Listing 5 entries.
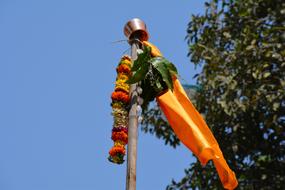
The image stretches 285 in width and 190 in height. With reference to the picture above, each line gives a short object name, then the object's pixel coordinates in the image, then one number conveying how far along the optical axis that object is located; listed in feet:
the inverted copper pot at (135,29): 26.77
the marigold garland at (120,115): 24.99
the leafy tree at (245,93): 44.79
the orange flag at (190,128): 26.89
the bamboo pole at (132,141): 23.27
